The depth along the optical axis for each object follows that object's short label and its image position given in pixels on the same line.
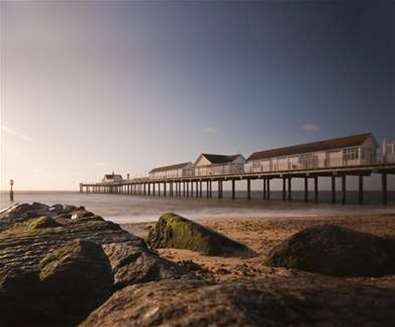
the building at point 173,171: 59.42
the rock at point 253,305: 1.57
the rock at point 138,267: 3.54
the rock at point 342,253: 4.90
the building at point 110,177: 105.44
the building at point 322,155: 29.00
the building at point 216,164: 46.38
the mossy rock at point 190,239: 7.36
